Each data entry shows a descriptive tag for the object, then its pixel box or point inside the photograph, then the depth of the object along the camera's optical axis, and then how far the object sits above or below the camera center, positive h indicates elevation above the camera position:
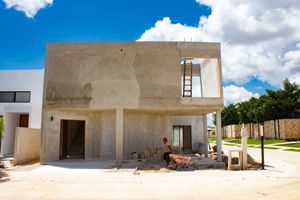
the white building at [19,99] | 21.60 +2.42
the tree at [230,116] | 75.06 +3.88
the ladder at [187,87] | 19.30 +2.96
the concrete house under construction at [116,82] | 16.42 +2.80
